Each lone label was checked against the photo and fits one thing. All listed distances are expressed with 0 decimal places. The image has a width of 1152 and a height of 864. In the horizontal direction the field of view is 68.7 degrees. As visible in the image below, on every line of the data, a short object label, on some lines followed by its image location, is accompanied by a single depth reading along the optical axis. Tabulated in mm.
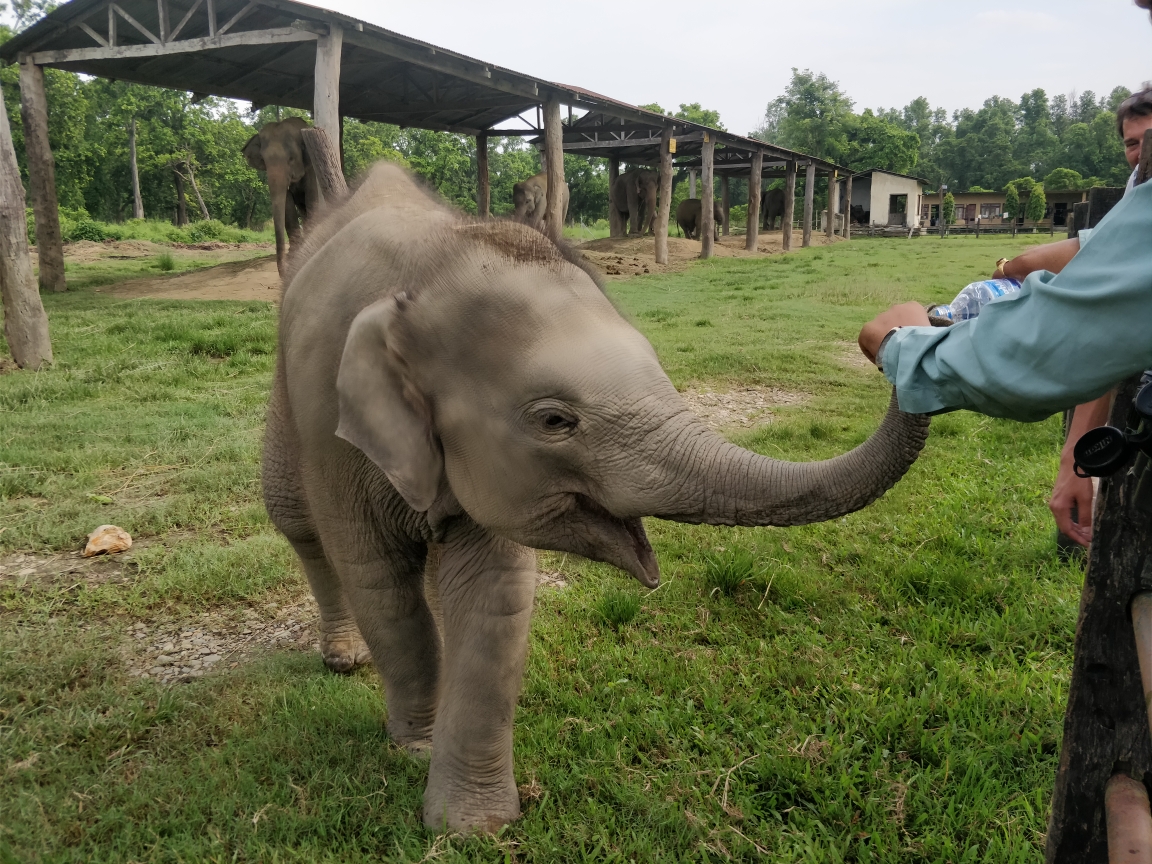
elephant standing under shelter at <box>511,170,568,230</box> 16892
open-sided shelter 10312
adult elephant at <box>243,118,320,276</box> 12773
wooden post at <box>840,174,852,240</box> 38500
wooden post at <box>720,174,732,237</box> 31875
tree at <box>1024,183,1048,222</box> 46531
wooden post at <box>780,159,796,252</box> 26656
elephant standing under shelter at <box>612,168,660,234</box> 25703
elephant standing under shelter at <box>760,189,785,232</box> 38125
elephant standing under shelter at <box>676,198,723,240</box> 29266
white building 46844
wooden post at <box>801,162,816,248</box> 29750
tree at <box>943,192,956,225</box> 48622
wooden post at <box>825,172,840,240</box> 33125
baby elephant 1728
